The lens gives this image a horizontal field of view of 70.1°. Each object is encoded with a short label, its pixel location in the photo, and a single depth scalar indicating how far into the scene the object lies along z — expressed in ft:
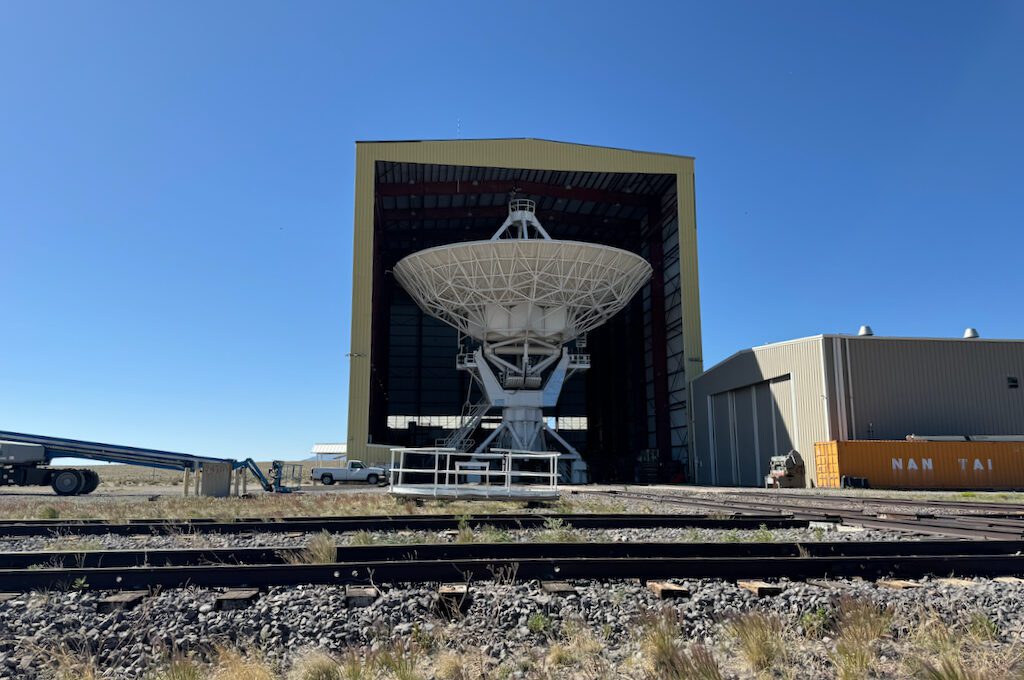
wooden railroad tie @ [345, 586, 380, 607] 18.61
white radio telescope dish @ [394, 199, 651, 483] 121.39
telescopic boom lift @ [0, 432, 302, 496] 84.43
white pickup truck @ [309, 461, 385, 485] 124.06
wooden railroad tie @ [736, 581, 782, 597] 19.67
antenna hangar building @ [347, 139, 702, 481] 135.95
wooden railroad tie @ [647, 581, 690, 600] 19.31
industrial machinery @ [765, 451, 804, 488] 107.34
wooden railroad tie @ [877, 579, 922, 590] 21.02
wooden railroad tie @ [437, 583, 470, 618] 17.98
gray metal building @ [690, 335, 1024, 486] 106.63
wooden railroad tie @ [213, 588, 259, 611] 18.44
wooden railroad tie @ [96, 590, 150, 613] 18.17
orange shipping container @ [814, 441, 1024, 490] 100.42
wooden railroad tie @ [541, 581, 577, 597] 19.39
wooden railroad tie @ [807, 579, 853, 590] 20.79
